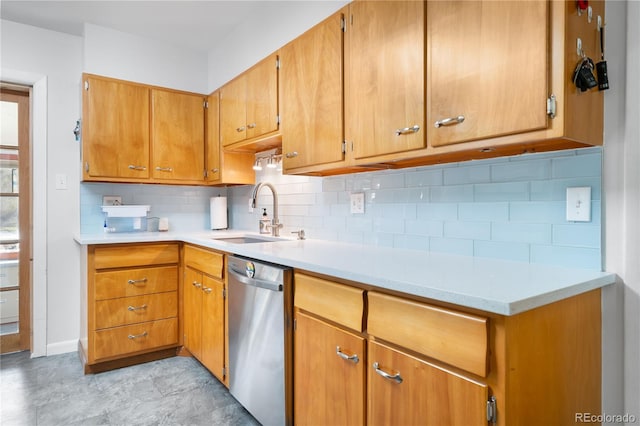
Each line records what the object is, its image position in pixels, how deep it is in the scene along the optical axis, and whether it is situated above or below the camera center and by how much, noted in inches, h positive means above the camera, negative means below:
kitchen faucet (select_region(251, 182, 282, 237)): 103.3 -1.9
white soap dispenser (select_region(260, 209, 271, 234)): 109.0 -4.9
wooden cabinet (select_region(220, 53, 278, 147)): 90.7 +27.8
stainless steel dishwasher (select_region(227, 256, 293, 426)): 63.0 -23.9
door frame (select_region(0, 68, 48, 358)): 110.5 +0.1
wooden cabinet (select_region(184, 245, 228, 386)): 84.7 -24.8
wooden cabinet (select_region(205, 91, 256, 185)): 115.9 +15.0
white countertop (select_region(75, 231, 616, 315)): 35.5 -8.0
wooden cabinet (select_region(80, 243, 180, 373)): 96.8 -25.8
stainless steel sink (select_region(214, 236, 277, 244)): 106.6 -9.0
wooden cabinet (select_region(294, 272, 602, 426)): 35.1 -16.8
